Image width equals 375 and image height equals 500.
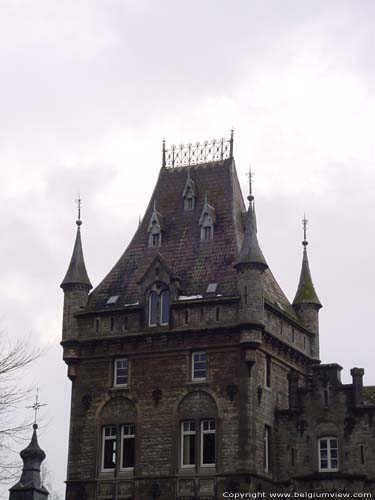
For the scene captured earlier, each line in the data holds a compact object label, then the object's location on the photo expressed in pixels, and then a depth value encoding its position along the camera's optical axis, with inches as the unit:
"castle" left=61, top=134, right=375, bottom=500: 2402.8
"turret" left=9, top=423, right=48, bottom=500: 2696.9
